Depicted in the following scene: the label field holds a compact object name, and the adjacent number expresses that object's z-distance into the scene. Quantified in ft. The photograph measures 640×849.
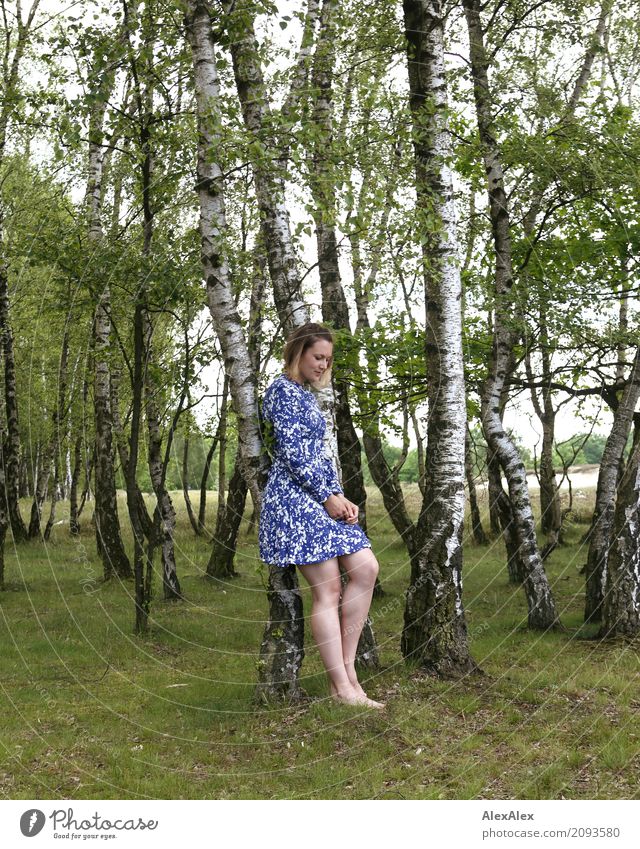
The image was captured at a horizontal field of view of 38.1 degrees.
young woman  22.00
